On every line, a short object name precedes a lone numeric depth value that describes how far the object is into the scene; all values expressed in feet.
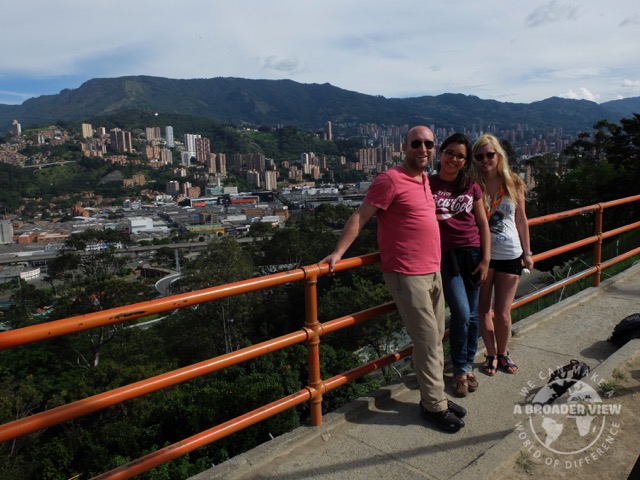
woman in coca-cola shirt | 8.48
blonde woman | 9.47
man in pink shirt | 7.57
